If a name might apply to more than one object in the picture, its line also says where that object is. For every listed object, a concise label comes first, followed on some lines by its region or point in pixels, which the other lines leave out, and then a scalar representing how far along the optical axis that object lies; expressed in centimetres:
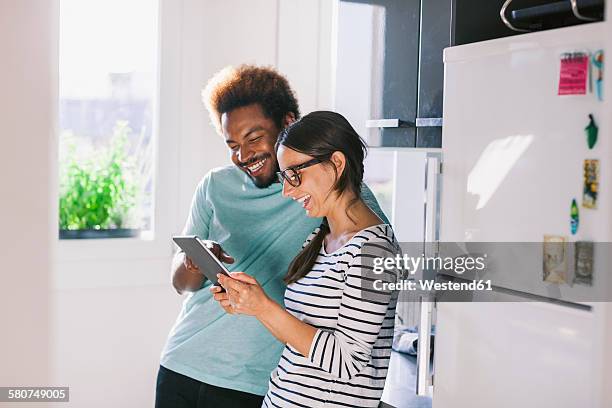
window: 319
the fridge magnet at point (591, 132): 127
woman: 151
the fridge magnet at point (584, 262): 129
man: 194
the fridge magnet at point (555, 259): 135
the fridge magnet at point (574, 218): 131
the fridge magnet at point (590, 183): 127
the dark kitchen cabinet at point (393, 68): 199
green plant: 319
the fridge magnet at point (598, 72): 126
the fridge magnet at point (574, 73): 129
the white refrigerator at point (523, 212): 129
